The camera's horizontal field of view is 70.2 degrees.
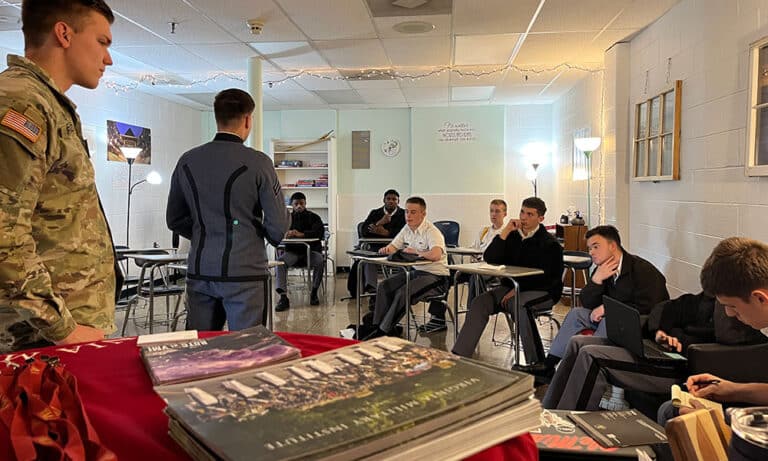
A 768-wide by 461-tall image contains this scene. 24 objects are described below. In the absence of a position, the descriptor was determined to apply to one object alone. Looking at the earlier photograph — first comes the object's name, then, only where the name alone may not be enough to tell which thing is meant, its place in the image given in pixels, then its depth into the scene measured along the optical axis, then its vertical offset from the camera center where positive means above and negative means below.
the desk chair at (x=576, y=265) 4.27 -0.55
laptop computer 2.39 -0.65
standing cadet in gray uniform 2.18 -0.08
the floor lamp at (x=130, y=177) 6.58 +0.25
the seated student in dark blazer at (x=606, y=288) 3.04 -0.54
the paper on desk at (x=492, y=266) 3.76 -0.50
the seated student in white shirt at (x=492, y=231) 4.88 -0.37
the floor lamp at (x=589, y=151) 5.54 +0.46
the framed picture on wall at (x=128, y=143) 6.65 +0.69
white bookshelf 8.98 +0.42
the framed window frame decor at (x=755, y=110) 2.87 +0.45
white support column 5.64 +1.10
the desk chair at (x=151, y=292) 4.47 -0.81
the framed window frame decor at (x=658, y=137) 3.97 +0.47
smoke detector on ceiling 4.45 +1.41
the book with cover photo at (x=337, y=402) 0.42 -0.18
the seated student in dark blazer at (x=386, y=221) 6.75 -0.32
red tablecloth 0.51 -0.23
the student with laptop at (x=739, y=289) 1.59 -0.28
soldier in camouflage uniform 0.90 +0.01
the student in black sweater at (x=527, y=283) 3.77 -0.63
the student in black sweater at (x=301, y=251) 6.18 -0.68
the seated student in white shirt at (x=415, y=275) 4.43 -0.66
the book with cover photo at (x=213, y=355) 0.62 -0.20
